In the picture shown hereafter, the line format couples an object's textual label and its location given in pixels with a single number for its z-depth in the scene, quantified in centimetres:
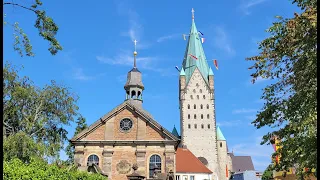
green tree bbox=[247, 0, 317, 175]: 1166
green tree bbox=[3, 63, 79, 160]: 3231
